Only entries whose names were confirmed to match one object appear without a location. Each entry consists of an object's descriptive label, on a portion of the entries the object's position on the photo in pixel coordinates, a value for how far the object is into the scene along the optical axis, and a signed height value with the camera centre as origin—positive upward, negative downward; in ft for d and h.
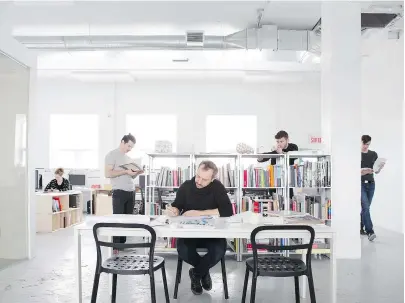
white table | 11.21 -1.72
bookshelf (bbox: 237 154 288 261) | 19.19 -0.85
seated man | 13.38 -1.40
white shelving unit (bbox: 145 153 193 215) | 19.13 -0.73
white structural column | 19.61 +2.09
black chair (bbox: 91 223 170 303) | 10.85 -2.52
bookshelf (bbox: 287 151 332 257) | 19.43 -0.76
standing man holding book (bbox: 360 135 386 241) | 23.93 -0.62
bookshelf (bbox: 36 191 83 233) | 27.22 -2.94
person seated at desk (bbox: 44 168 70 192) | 30.19 -1.30
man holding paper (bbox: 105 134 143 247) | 19.93 -0.44
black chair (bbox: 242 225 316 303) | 10.74 -2.52
